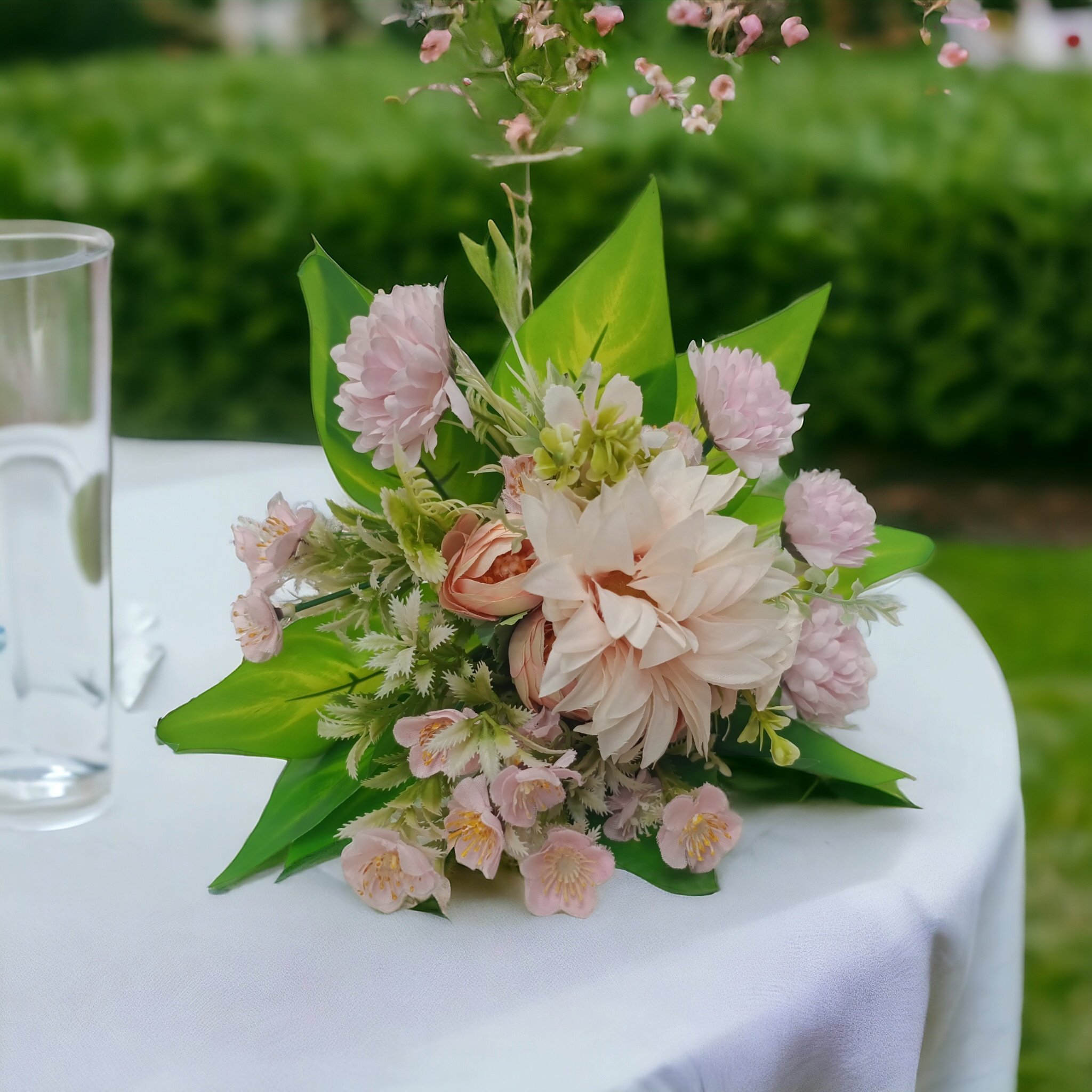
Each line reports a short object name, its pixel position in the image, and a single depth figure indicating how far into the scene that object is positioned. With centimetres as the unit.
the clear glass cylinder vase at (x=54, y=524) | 79
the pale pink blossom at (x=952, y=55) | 83
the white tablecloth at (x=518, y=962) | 69
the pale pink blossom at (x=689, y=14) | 84
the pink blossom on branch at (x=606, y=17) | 84
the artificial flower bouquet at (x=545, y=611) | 75
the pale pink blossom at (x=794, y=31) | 82
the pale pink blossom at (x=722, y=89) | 84
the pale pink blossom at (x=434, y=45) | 85
